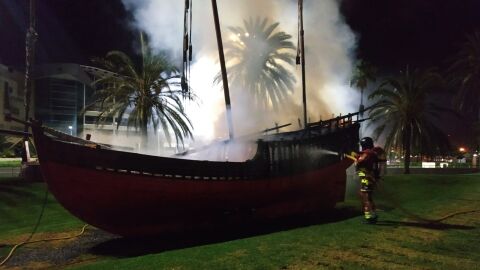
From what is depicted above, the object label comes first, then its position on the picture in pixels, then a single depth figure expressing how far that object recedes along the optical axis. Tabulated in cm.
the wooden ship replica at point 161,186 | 1088
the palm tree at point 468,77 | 4156
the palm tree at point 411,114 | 3666
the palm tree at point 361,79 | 6381
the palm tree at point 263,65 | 4722
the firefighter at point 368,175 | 1117
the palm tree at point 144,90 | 2934
